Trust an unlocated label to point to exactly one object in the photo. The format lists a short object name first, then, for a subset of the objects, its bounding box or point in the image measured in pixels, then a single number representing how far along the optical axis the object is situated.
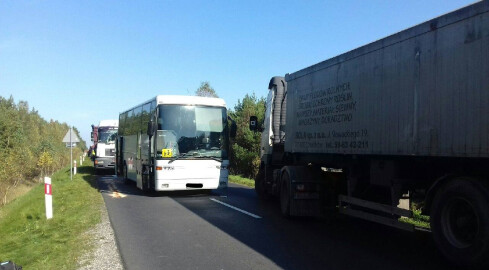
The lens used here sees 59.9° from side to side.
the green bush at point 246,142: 28.08
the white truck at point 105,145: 26.81
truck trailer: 5.11
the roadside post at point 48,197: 10.62
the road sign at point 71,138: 20.77
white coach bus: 13.44
